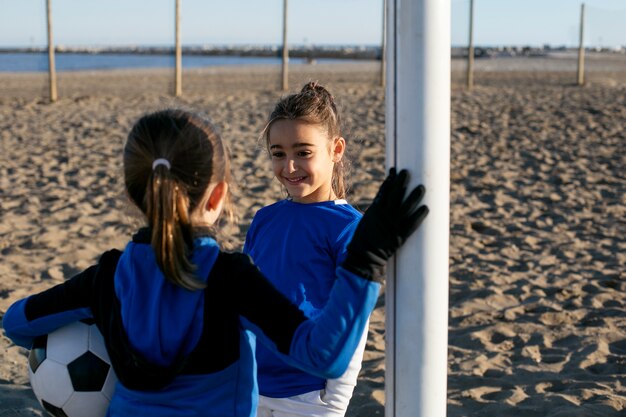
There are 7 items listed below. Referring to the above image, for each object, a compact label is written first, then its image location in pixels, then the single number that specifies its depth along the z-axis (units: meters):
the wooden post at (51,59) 13.97
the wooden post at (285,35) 16.31
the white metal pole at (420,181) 1.60
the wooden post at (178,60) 15.02
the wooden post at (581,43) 18.00
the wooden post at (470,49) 16.42
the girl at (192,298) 1.49
